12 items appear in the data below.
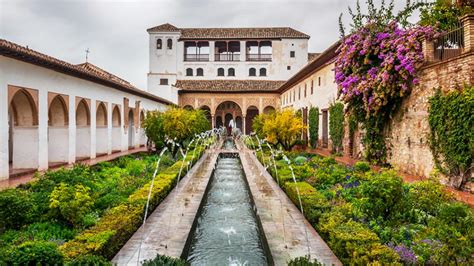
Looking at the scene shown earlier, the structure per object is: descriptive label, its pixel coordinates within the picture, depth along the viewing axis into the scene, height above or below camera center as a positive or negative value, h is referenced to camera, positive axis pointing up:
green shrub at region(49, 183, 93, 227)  6.25 -1.37
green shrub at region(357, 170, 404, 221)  5.86 -1.14
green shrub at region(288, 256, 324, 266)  4.07 -1.55
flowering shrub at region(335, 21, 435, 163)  10.89 +1.79
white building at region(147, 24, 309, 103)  40.47 +7.83
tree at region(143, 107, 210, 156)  17.91 -0.07
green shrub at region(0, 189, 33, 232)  6.16 -1.47
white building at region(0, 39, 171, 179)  10.18 +0.54
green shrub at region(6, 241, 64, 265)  3.88 -1.42
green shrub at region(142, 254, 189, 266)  4.11 -1.57
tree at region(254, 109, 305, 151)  18.56 -0.10
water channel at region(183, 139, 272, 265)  5.86 -2.13
